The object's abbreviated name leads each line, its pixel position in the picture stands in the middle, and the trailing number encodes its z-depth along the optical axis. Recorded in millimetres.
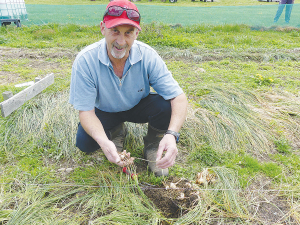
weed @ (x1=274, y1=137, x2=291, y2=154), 2488
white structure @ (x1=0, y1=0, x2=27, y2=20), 7867
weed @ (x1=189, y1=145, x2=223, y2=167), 2299
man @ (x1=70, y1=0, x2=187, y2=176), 1728
